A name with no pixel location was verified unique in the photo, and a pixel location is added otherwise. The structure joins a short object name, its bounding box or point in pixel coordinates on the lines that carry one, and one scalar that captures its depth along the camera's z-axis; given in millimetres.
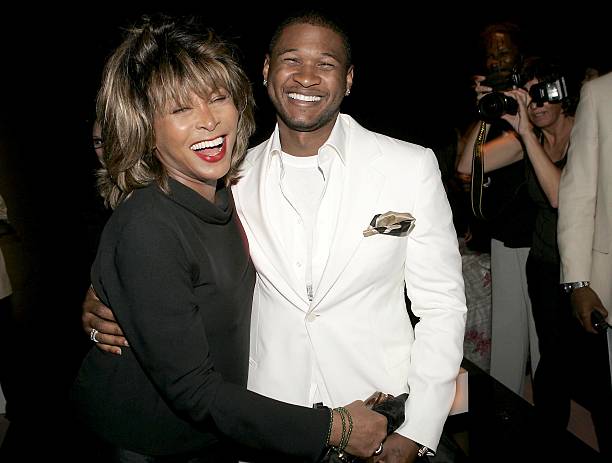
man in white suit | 1545
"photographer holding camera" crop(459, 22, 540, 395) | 2848
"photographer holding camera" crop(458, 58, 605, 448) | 2637
